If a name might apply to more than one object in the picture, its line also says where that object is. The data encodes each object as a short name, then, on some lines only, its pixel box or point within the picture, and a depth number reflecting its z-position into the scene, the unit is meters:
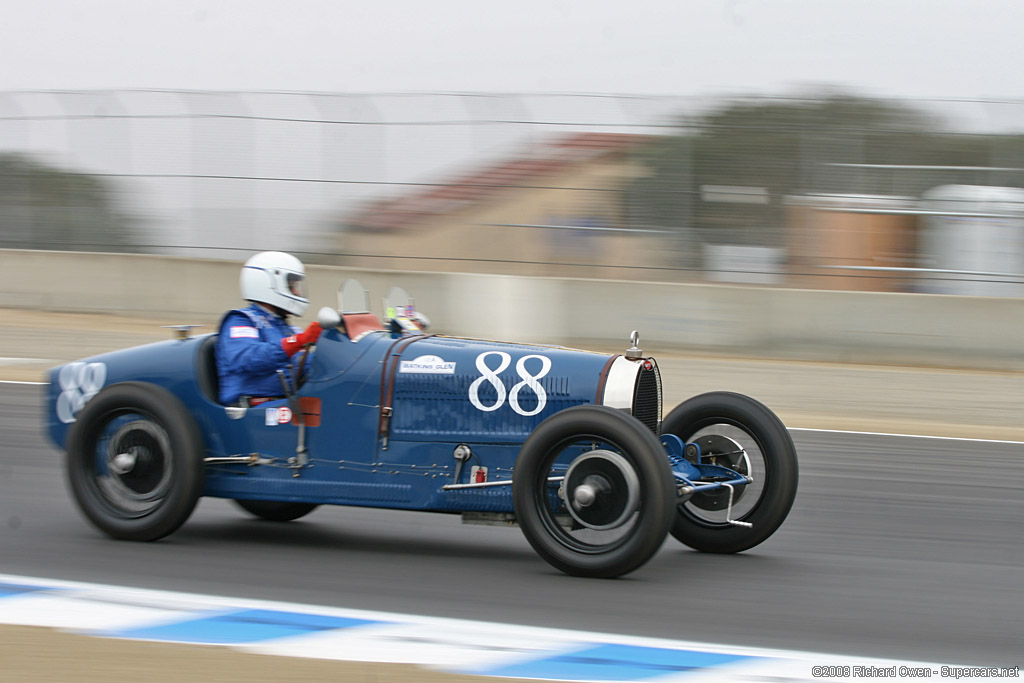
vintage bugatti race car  10.17
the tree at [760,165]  27.33
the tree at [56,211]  32.28
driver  11.54
